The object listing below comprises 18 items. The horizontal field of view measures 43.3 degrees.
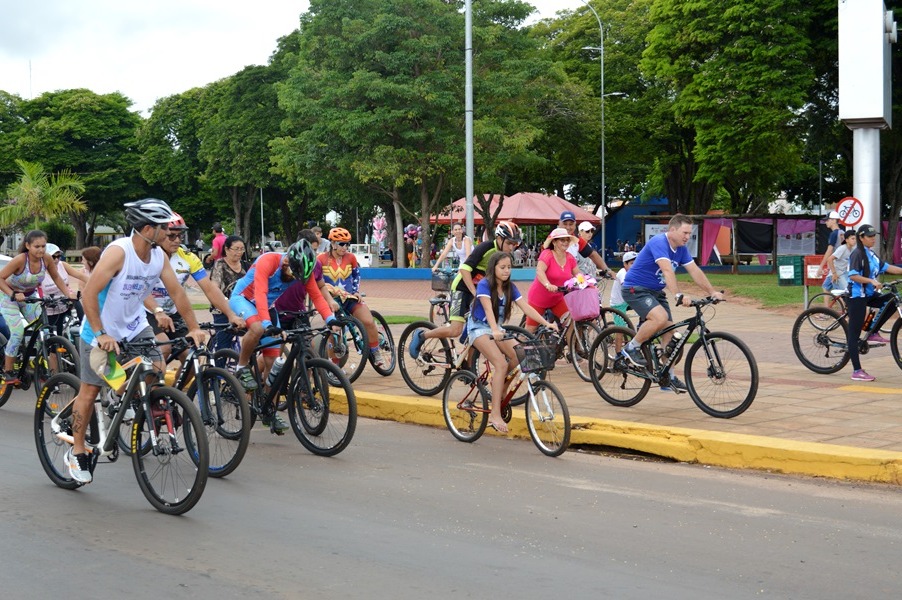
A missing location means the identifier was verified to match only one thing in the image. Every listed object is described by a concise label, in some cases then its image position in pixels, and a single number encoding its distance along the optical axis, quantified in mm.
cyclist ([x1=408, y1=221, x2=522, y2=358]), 9562
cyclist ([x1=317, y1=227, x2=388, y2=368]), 11930
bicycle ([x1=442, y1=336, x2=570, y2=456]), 8242
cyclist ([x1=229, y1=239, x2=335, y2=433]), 8672
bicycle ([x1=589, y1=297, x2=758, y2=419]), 9211
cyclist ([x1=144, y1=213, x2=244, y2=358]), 7676
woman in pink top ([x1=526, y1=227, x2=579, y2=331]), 10742
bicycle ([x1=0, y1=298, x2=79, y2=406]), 10219
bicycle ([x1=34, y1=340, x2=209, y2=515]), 6281
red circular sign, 19406
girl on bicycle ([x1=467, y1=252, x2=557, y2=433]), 8539
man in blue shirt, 10000
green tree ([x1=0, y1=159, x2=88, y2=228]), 43250
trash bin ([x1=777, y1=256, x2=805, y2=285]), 22453
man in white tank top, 6469
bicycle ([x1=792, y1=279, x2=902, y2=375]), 11969
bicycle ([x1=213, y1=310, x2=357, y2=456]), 8172
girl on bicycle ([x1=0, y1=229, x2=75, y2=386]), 10656
